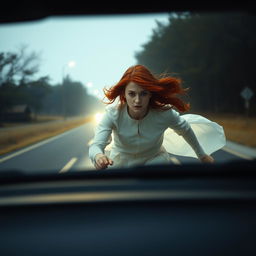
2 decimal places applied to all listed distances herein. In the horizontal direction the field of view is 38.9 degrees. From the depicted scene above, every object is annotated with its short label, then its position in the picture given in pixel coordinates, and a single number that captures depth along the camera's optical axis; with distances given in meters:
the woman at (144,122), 2.10
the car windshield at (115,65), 1.39
